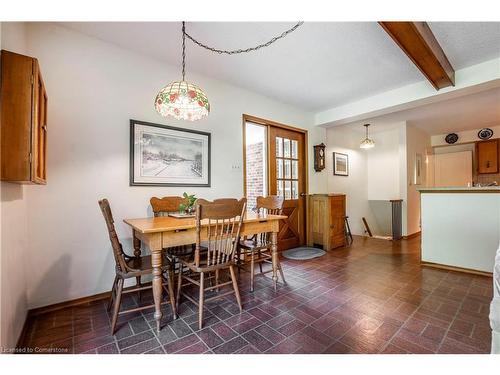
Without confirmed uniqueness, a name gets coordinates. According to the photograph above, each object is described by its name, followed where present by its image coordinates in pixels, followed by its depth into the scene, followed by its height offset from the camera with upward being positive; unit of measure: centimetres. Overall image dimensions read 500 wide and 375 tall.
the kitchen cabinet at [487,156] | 539 +74
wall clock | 463 +60
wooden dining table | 178 -37
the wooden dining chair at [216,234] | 186 -39
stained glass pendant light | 193 +73
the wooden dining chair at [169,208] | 251 -21
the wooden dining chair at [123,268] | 171 -63
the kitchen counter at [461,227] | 286 -50
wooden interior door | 407 +18
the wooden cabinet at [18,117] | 138 +43
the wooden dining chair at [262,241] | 256 -62
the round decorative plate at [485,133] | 549 +127
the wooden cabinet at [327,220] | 417 -59
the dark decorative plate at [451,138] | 599 +128
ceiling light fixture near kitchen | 500 +94
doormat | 372 -108
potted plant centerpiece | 236 -16
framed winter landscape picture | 259 +39
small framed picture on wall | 527 +56
